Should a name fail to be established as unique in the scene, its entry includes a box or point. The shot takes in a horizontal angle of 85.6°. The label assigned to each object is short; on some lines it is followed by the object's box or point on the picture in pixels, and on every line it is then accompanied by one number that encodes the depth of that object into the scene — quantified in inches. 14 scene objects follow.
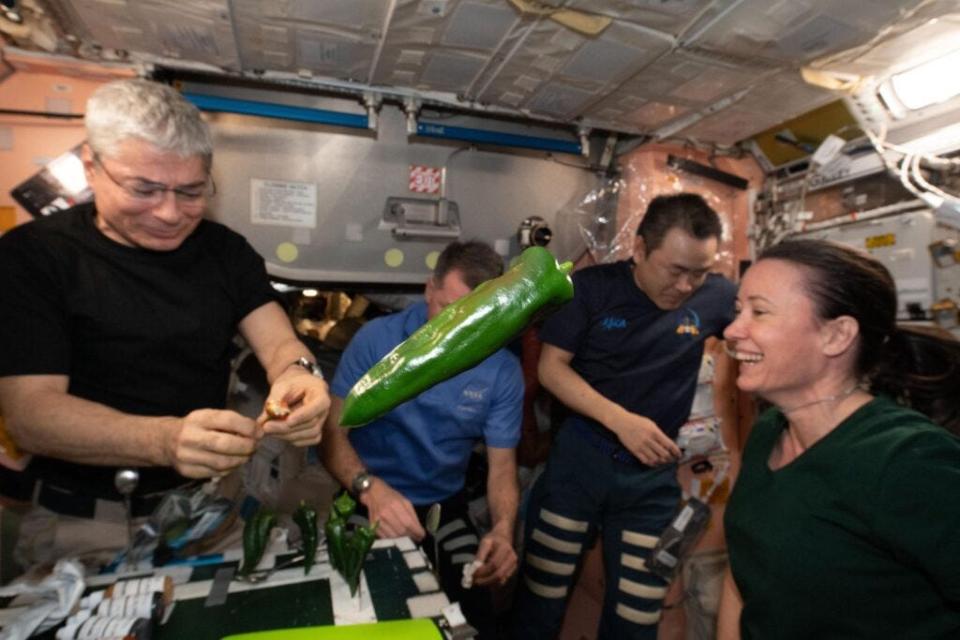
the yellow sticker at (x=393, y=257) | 103.0
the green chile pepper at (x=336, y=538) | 45.0
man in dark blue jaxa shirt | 83.0
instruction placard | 94.2
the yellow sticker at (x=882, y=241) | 93.0
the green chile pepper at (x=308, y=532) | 47.5
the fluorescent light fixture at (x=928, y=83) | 76.9
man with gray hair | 45.1
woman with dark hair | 39.0
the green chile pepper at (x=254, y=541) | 45.8
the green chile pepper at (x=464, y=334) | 24.8
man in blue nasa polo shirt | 73.0
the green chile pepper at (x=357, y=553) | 44.0
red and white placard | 103.3
